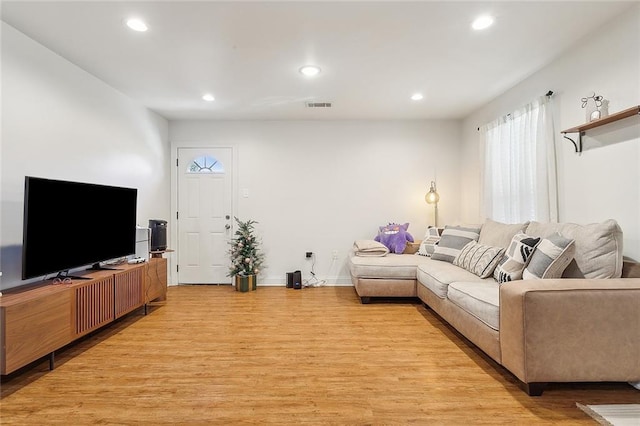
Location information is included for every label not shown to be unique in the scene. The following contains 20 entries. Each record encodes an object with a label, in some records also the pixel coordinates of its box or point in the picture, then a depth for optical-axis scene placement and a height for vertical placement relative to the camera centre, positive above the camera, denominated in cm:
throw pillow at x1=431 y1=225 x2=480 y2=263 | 357 -21
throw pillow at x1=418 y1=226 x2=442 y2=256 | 404 -25
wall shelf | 206 +73
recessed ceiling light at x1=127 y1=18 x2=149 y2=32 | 225 +147
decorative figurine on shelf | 235 +89
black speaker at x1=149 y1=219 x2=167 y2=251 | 376 -12
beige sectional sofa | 176 -57
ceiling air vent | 403 +155
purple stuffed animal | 431 -20
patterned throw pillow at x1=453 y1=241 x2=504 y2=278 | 284 -35
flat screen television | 219 +1
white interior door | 477 -7
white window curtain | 293 +60
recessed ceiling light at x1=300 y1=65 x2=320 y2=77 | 299 +149
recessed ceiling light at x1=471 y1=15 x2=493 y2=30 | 223 +146
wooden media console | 188 -62
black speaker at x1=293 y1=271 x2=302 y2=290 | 454 -83
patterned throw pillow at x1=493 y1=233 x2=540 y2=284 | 242 -28
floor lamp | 470 +37
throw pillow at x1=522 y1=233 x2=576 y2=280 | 213 -25
